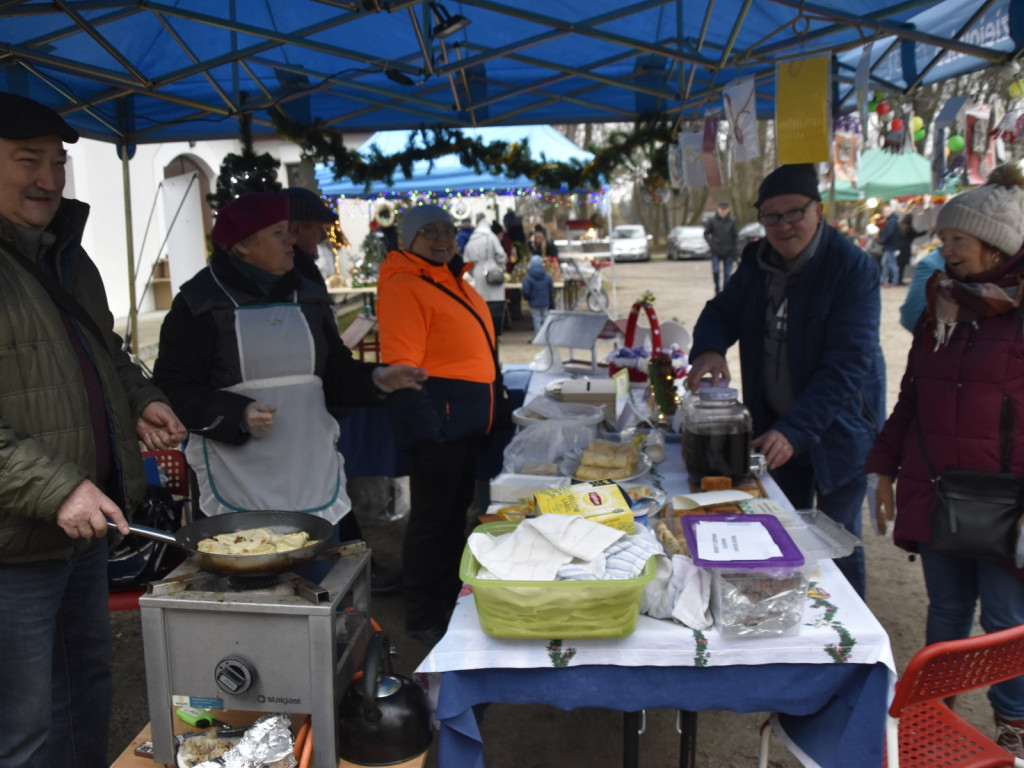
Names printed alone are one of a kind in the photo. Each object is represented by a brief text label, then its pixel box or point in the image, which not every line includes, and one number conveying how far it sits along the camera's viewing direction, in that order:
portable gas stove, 1.53
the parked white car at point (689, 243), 29.38
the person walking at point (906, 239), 17.34
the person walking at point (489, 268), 10.71
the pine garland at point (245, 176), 4.52
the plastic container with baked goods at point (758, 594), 1.59
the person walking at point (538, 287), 11.56
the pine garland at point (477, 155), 5.12
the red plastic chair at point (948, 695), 1.53
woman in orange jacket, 3.26
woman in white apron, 2.54
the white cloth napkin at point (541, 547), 1.60
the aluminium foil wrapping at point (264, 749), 1.54
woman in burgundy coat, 2.14
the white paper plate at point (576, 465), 2.62
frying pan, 1.57
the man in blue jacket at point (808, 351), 2.60
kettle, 1.56
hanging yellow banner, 2.75
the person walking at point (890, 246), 17.47
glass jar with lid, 2.43
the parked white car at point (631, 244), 29.30
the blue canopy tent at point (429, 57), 3.46
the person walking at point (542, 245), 14.11
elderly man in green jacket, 1.66
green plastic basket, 1.55
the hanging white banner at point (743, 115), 3.44
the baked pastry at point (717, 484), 2.38
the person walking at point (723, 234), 15.56
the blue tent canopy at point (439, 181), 10.01
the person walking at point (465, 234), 12.05
